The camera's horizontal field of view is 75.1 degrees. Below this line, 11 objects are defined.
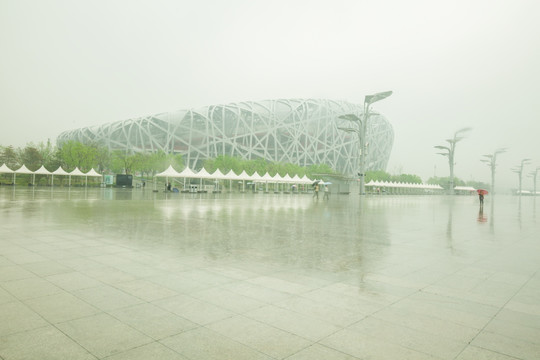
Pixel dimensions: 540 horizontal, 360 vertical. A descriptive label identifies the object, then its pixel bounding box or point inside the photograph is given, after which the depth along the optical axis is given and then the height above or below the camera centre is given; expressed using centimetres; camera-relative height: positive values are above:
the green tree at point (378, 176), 9505 +134
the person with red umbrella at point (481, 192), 2369 -70
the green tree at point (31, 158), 5566 +304
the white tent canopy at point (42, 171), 4583 +75
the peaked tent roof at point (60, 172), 4647 +71
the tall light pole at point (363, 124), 3491 +628
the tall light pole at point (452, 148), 5222 +523
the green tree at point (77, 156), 5559 +350
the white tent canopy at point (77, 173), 4734 +63
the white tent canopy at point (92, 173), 4892 +66
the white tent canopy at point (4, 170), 4112 +82
